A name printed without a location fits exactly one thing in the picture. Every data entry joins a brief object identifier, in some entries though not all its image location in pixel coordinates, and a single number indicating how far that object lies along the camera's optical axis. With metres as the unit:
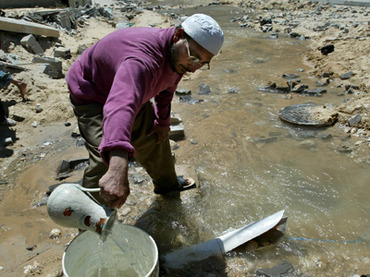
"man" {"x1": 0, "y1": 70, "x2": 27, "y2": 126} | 4.58
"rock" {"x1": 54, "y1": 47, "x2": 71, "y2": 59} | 7.25
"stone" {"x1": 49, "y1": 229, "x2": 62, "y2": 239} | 2.74
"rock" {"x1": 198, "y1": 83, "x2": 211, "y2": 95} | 6.30
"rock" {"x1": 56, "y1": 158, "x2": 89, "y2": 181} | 3.63
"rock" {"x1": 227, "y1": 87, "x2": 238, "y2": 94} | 6.28
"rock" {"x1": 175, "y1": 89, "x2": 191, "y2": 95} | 6.11
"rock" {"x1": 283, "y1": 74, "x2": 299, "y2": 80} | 7.00
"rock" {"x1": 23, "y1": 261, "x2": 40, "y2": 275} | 2.37
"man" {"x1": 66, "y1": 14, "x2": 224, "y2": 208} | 1.57
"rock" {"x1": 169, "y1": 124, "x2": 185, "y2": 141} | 4.46
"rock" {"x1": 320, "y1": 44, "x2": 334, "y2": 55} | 8.04
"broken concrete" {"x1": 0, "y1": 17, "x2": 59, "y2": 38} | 6.94
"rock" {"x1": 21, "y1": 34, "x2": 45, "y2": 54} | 6.95
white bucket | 1.90
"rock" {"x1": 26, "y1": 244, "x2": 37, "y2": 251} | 2.58
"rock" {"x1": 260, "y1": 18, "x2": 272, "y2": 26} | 12.64
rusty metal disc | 4.84
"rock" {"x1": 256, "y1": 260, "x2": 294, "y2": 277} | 2.43
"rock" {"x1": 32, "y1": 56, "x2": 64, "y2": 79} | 6.16
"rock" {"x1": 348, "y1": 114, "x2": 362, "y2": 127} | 4.63
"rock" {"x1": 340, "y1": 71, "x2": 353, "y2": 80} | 6.47
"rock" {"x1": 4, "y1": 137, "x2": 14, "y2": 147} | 4.16
